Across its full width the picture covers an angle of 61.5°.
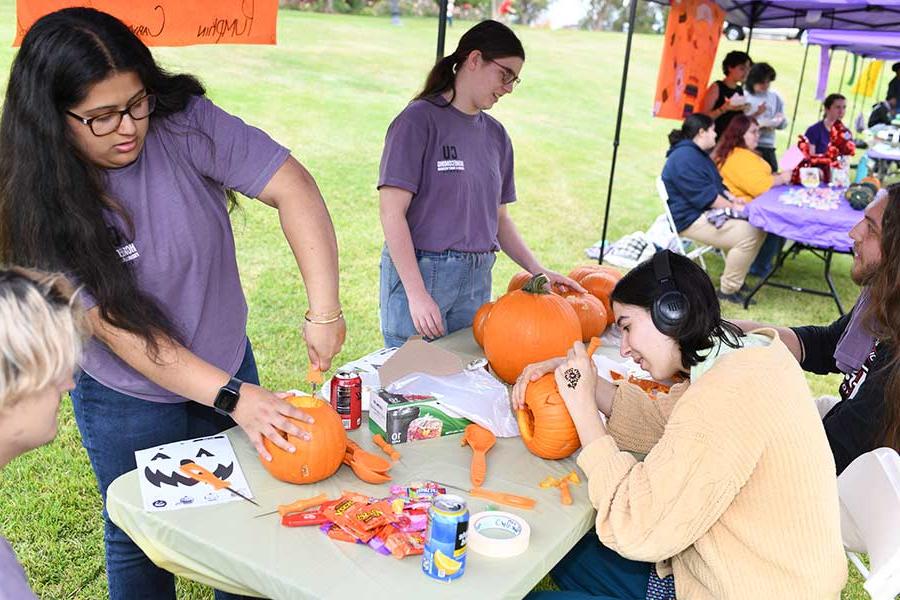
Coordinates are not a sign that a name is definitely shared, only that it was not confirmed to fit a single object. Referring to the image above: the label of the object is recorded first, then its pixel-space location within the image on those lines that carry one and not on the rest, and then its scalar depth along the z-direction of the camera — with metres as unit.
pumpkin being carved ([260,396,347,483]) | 1.74
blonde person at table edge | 1.13
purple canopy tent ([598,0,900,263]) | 7.18
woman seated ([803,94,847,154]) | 9.66
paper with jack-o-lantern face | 1.71
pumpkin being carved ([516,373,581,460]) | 1.98
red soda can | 2.05
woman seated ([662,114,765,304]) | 6.87
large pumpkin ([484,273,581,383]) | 2.44
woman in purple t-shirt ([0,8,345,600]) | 1.63
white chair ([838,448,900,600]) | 1.81
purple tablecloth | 6.07
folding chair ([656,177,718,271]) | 6.86
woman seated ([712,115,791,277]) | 7.17
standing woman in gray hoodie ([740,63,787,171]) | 9.22
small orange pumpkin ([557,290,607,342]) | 2.86
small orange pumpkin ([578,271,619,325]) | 3.15
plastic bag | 2.15
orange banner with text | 2.40
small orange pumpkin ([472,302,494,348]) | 2.76
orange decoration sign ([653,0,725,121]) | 5.67
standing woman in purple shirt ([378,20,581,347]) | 2.90
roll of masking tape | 1.58
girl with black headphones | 1.60
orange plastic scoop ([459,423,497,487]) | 1.89
